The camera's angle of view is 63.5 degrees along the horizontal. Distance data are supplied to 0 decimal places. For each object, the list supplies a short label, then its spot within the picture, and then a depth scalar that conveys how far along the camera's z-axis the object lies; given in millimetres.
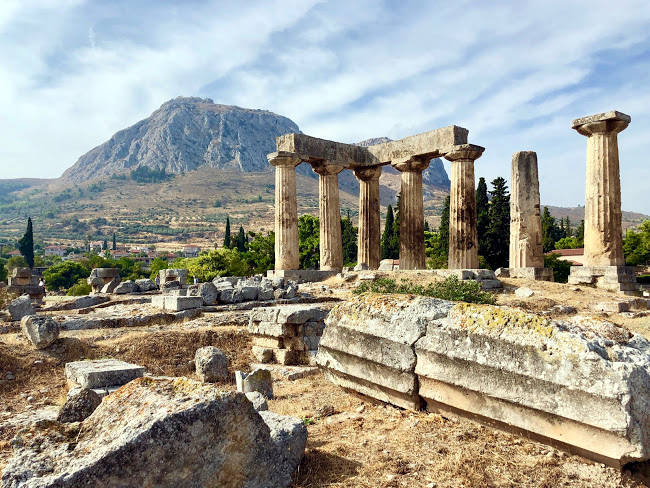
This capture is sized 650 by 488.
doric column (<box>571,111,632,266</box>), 19969
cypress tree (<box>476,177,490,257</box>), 43344
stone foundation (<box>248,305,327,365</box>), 9648
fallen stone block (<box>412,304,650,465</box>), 3732
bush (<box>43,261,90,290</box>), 60719
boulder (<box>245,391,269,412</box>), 5504
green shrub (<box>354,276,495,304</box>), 15320
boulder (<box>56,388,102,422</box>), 5535
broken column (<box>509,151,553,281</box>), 21438
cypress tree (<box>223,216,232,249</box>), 67188
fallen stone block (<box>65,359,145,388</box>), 7141
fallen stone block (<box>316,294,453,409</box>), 5125
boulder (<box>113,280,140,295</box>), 21584
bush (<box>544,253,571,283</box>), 37812
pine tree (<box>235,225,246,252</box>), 67244
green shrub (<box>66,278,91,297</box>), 37091
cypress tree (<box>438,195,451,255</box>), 46062
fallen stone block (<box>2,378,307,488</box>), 3135
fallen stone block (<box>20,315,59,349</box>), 10070
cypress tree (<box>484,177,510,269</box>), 42969
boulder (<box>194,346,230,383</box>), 8422
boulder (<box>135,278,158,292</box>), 22505
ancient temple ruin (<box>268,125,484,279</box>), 21406
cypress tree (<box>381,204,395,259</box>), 54606
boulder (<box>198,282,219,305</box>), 15516
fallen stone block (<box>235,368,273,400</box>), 7082
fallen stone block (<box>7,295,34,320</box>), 14625
